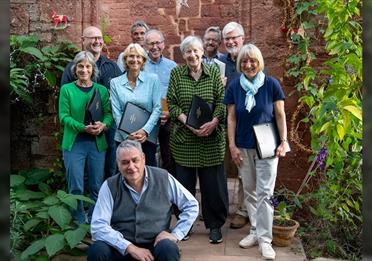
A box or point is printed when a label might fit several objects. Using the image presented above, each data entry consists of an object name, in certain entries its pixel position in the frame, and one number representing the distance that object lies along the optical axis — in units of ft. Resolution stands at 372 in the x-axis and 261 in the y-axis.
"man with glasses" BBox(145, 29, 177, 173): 14.77
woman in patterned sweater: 13.30
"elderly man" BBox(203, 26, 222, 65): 15.19
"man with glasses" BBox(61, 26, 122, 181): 14.60
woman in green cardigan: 13.62
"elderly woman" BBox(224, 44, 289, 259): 12.30
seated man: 9.87
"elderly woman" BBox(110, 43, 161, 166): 13.48
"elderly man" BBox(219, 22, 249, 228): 14.17
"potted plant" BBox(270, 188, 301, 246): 13.26
